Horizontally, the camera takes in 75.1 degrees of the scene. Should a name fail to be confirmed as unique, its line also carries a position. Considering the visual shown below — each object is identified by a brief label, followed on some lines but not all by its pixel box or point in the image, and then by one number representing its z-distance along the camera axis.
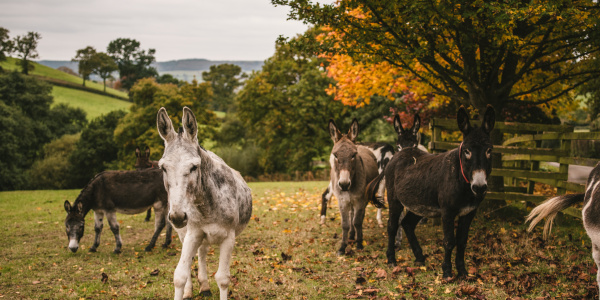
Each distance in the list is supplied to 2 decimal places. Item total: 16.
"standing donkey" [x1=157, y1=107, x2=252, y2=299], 3.63
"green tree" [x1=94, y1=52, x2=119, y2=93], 74.88
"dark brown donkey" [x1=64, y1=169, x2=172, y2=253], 8.55
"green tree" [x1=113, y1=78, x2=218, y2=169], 34.41
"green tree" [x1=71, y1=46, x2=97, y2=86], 75.25
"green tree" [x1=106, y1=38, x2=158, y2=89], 76.94
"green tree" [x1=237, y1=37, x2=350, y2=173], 30.36
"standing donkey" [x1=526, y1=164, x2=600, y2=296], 3.89
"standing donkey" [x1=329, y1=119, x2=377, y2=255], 7.18
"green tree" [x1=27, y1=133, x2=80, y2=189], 37.84
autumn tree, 6.89
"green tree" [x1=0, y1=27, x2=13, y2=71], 51.44
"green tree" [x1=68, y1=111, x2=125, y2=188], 39.16
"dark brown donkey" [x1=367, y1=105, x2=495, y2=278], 5.13
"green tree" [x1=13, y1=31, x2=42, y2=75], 55.06
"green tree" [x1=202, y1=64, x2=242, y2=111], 77.19
